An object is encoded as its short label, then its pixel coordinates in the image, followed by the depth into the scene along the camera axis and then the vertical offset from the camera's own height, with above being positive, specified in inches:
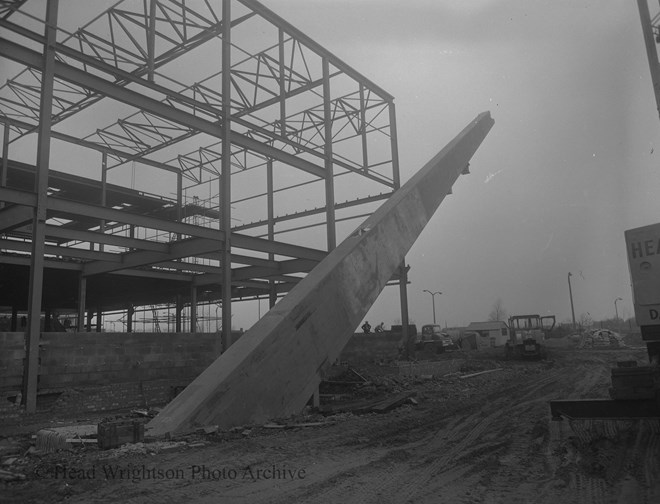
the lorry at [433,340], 1228.5 -39.5
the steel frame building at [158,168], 444.8 +234.9
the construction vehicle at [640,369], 247.9 -25.6
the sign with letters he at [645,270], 251.6 +23.4
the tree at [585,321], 2757.1 -12.0
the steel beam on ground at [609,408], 246.1 -44.4
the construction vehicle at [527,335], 1048.2 -30.3
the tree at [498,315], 3966.3 +54.0
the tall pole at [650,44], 352.8 +189.1
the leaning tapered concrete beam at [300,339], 288.7 -6.8
